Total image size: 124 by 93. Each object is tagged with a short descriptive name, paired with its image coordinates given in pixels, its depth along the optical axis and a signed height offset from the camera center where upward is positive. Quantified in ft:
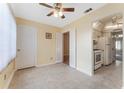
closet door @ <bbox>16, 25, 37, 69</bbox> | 9.72 -0.14
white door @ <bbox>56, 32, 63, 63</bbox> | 13.10 -0.40
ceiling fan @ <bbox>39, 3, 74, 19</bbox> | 5.67 +3.07
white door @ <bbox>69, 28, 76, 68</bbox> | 10.47 -0.51
